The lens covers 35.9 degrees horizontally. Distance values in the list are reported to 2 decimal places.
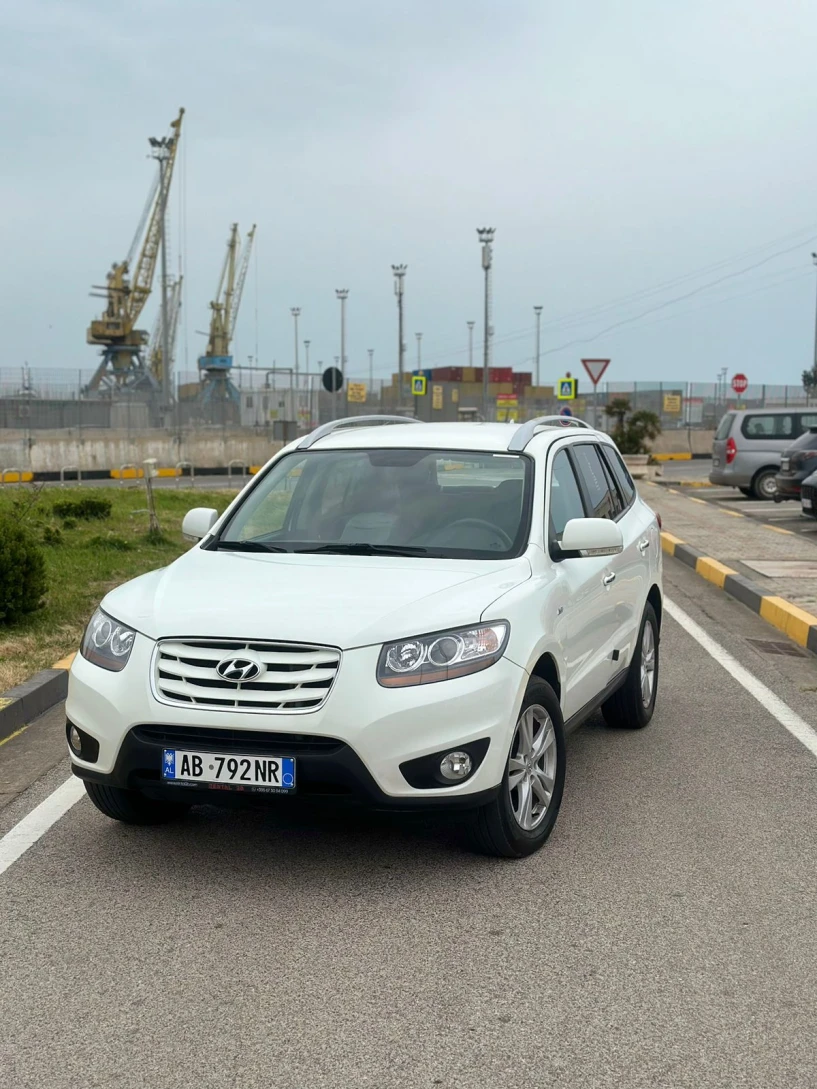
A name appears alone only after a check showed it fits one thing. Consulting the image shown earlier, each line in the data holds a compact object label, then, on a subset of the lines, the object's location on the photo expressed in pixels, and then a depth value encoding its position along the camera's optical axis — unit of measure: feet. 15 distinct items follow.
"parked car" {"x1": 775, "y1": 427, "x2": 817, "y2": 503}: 65.41
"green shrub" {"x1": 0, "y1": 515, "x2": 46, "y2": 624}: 29.53
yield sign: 100.58
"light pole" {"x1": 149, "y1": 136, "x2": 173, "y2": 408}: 146.92
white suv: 13.93
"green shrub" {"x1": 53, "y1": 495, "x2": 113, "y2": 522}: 55.72
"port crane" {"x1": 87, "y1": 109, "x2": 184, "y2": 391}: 274.77
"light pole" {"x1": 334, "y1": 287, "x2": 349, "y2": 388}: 259.66
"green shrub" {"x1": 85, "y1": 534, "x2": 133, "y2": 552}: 45.37
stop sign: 149.07
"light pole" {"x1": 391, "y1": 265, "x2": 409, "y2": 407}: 176.51
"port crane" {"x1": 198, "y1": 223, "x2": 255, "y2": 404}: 334.03
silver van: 80.84
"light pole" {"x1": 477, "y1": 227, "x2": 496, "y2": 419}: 168.14
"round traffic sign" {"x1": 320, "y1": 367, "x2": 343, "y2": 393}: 101.60
